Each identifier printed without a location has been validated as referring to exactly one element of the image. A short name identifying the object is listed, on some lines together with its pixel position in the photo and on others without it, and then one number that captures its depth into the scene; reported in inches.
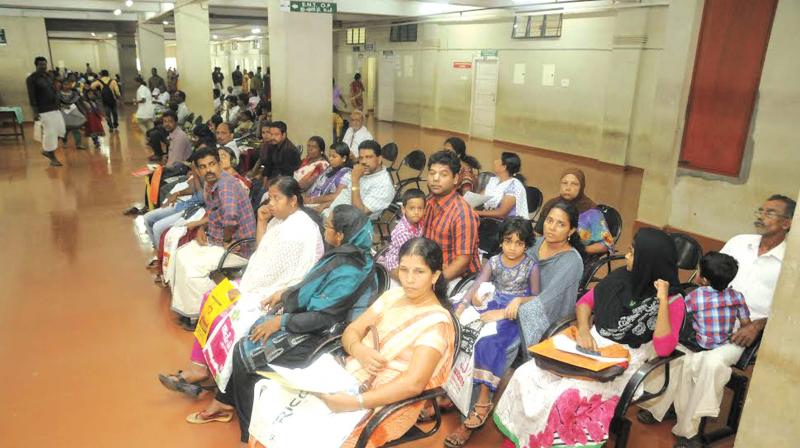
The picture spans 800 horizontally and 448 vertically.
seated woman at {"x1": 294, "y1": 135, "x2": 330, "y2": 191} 215.3
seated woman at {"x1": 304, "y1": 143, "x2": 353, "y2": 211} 192.5
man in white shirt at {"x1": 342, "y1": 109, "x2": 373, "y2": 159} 269.3
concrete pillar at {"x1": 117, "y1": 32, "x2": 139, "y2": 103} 906.7
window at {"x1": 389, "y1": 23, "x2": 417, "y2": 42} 599.8
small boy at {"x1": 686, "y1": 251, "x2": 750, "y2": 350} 100.3
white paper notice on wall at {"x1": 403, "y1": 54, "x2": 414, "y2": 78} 614.3
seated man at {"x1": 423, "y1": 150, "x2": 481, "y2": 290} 121.4
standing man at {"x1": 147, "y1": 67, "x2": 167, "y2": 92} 615.8
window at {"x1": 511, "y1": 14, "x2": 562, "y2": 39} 429.1
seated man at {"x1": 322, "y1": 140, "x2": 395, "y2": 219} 182.2
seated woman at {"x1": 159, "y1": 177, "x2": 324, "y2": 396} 115.6
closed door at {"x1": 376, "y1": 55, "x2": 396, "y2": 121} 653.3
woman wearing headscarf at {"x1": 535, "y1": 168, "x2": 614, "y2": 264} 140.6
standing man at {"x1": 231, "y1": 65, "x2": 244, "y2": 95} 778.8
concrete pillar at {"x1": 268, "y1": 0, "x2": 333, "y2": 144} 302.0
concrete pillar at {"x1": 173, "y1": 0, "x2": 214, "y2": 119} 474.3
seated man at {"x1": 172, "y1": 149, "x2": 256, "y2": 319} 143.9
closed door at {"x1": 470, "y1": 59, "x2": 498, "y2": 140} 501.4
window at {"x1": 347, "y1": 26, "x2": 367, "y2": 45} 693.9
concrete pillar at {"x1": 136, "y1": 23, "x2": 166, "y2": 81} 771.4
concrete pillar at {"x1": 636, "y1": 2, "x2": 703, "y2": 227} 224.8
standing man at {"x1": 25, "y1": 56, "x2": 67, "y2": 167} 370.3
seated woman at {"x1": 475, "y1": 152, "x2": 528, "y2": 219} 167.8
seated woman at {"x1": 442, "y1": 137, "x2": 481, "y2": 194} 191.8
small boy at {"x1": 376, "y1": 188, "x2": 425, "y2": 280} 136.2
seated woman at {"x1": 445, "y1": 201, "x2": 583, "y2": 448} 102.7
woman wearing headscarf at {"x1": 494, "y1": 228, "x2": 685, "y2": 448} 87.4
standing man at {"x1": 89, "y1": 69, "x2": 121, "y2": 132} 540.4
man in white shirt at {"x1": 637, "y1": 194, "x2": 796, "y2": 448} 96.7
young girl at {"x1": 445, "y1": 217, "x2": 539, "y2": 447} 102.3
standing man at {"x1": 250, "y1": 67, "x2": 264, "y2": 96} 743.0
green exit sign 279.3
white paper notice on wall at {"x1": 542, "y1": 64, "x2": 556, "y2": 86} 439.4
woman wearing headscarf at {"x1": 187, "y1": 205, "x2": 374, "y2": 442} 99.3
